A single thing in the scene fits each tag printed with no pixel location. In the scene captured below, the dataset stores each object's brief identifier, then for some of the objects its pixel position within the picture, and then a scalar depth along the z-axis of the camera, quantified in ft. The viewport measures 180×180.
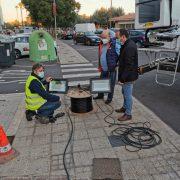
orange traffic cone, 10.73
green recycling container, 37.20
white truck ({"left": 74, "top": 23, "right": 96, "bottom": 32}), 100.77
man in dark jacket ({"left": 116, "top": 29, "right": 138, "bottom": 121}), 13.06
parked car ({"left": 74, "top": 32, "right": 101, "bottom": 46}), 67.54
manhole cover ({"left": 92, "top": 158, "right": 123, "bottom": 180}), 9.40
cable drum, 15.01
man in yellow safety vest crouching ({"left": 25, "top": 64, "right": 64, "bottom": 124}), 13.38
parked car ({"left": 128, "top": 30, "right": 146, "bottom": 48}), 51.19
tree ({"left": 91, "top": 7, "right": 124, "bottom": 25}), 187.09
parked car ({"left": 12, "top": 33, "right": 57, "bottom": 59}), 43.09
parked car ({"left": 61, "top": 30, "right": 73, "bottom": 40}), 112.73
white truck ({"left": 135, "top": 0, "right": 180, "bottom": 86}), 15.22
